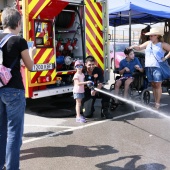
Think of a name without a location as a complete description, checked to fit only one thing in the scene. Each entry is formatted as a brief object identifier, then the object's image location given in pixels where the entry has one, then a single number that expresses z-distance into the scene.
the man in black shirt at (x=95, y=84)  6.04
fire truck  5.70
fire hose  5.58
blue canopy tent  8.50
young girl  5.82
